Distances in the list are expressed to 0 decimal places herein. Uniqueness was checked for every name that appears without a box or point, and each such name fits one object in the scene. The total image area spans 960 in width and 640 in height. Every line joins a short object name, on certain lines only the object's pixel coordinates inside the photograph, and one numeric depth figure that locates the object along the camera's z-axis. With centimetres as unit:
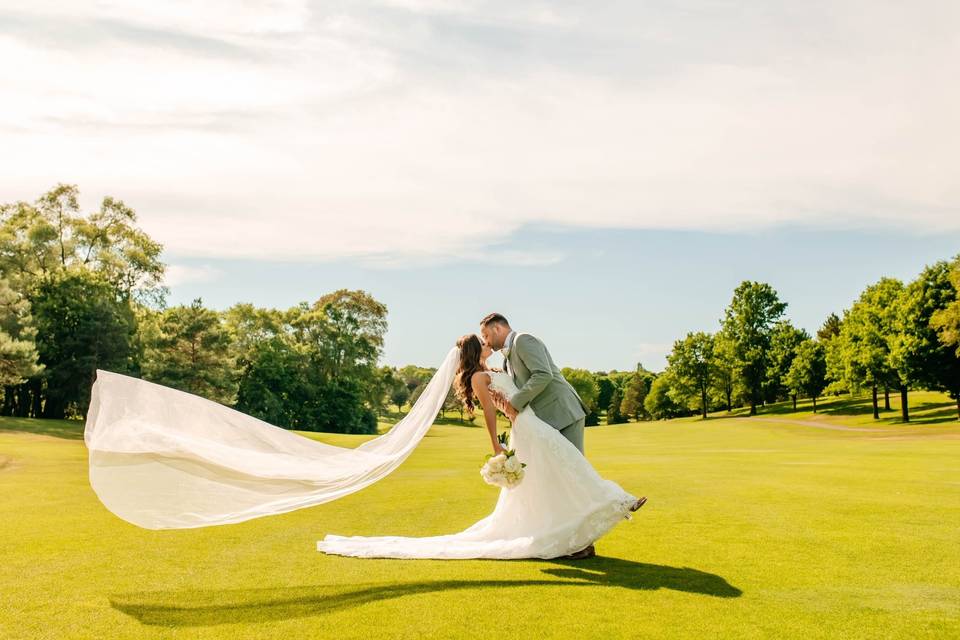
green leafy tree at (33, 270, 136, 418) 5150
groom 943
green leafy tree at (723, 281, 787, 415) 7781
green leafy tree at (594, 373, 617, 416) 13962
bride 890
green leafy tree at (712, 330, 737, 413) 7875
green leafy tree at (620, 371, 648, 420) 11544
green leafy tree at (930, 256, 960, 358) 4809
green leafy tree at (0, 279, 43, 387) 4216
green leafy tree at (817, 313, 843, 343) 10181
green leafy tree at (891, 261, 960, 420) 5162
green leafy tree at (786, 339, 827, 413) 6925
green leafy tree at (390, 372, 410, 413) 12415
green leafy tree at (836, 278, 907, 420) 5534
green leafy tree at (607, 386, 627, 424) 11688
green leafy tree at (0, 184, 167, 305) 5409
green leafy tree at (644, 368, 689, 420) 10188
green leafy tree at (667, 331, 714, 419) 8006
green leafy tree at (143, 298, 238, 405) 5581
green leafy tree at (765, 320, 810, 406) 7519
